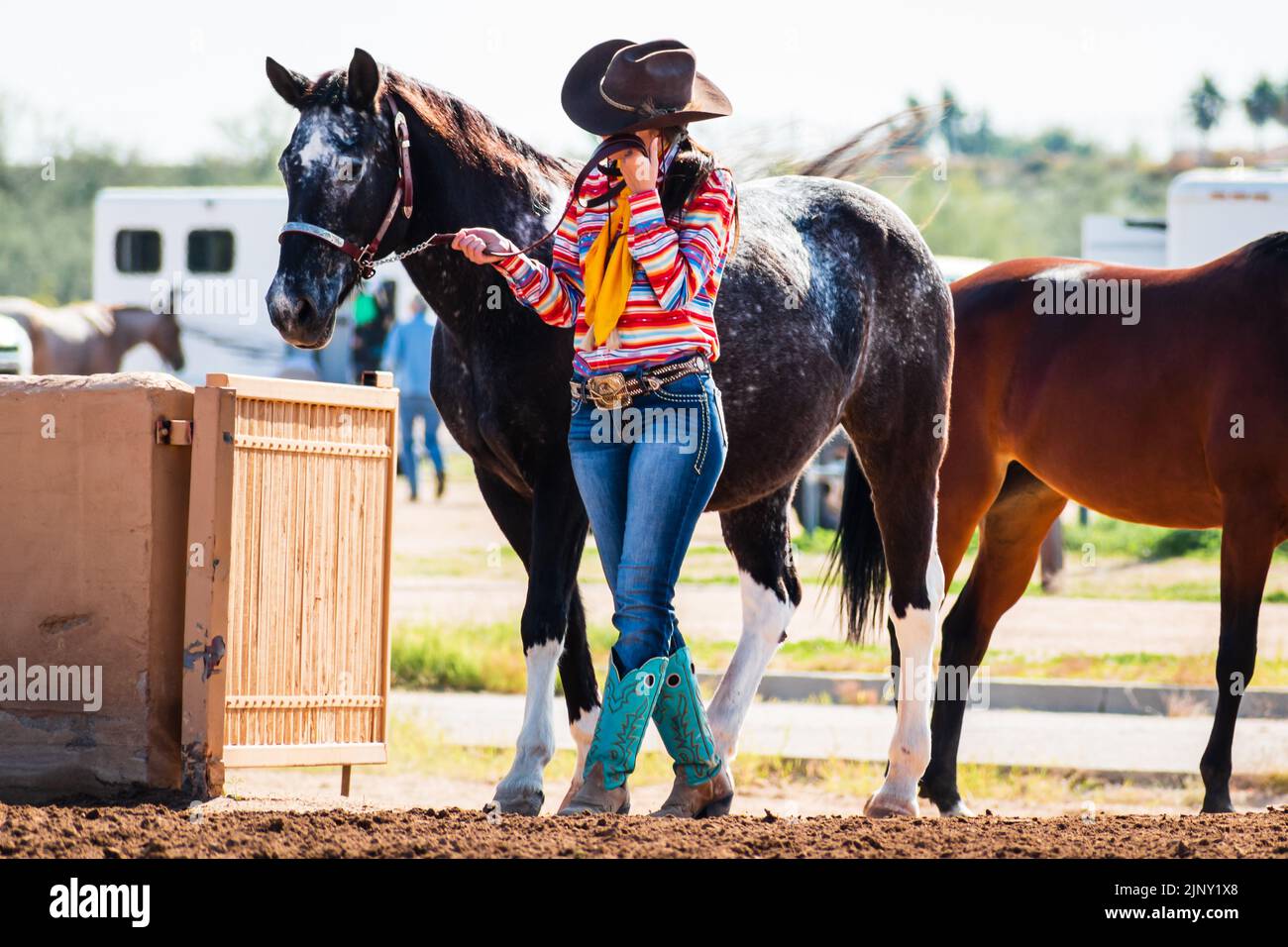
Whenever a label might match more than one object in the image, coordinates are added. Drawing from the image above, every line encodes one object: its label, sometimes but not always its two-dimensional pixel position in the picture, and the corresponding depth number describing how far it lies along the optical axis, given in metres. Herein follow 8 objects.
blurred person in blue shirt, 20.03
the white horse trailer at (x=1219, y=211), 17.75
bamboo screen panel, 5.36
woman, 4.36
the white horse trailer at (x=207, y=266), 24.52
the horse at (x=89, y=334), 24.06
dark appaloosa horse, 5.01
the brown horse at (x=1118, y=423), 6.44
